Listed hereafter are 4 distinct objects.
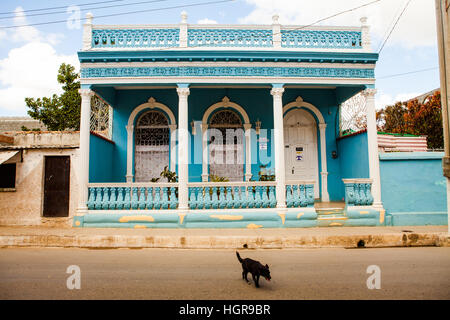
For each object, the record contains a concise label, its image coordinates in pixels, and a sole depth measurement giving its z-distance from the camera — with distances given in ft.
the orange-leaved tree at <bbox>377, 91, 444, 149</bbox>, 57.36
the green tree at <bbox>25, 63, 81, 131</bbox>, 48.14
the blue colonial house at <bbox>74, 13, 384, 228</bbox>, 23.49
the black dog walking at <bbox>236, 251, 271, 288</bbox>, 10.60
